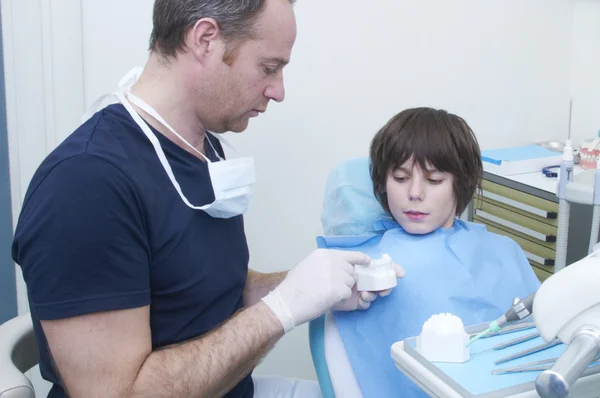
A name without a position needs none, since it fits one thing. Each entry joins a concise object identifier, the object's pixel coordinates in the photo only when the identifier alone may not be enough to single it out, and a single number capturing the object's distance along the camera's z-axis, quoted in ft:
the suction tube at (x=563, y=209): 5.08
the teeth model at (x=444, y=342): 2.52
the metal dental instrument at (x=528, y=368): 2.41
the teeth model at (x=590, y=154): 6.34
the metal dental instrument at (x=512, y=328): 2.75
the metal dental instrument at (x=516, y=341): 2.64
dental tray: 2.28
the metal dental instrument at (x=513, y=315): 2.51
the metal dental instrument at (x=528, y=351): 2.52
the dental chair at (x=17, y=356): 3.07
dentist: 2.87
